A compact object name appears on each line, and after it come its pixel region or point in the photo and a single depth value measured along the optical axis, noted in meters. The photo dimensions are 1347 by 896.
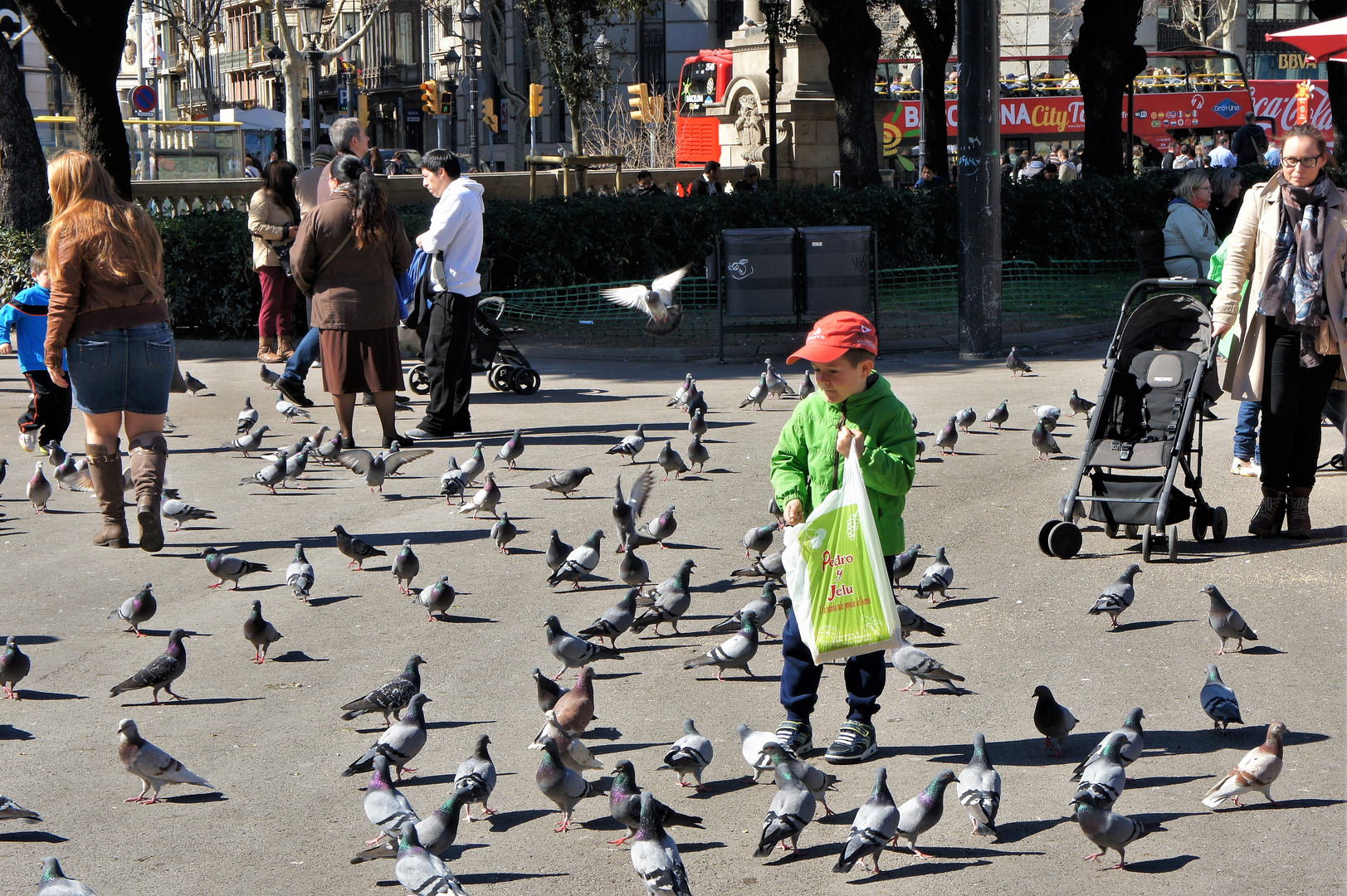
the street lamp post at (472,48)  38.16
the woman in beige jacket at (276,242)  13.80
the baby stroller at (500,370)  12.49
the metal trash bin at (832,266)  14.73
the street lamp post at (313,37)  29.28
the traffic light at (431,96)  46.97
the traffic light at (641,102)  41.31
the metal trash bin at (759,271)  14.59
